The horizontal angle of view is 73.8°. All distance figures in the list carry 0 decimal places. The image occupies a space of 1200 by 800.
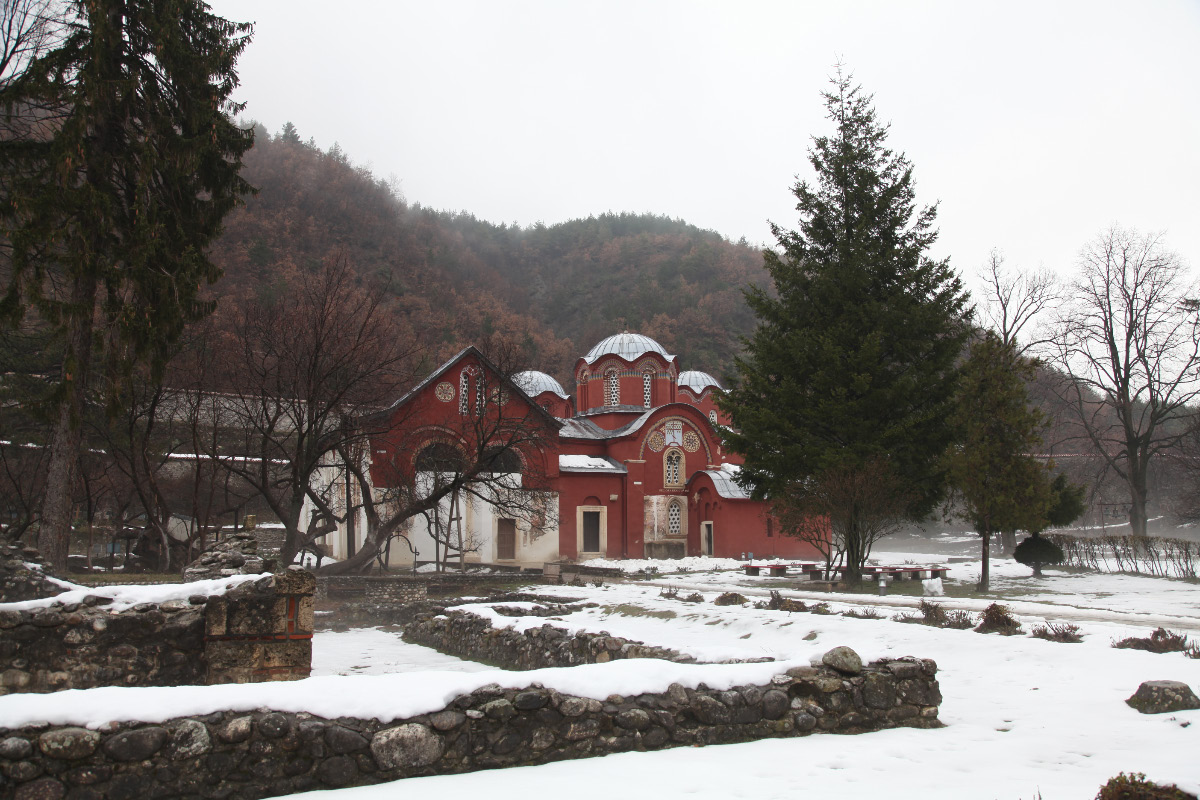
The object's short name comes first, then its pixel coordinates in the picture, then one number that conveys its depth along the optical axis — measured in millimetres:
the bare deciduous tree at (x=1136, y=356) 27547
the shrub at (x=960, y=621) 9469
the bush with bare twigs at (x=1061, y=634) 8156
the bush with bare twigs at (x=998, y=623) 8811
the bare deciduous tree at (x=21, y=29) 13234
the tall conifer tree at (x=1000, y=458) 17328
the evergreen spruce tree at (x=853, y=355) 19125
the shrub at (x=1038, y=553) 21625
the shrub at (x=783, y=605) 11734
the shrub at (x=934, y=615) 9752
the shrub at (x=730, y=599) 13180
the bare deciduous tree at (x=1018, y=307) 30875
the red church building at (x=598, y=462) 28797
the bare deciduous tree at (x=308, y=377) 19688
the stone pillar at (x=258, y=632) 7859
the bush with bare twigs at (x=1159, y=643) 7480
